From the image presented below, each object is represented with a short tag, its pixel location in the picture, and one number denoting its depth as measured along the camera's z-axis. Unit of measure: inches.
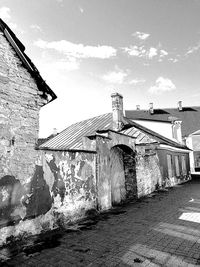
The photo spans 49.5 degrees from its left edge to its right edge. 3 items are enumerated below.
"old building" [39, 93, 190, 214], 317.1
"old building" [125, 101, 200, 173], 958.4
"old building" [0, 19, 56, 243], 193.8
